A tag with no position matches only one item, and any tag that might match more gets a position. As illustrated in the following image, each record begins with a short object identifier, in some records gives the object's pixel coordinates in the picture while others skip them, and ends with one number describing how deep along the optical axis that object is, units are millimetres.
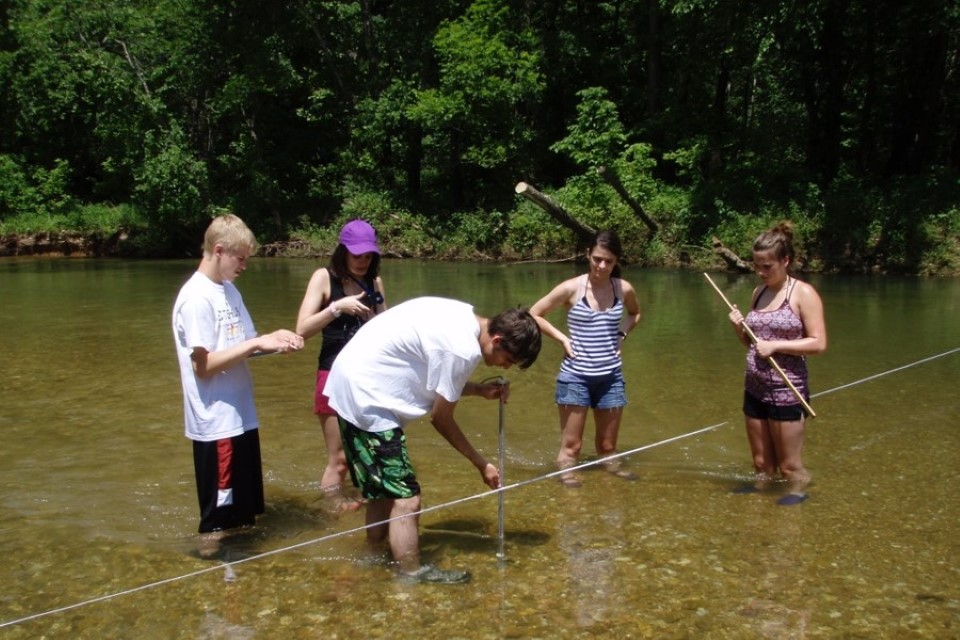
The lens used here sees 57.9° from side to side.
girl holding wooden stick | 5496
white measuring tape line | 4160
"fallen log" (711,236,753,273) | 21125
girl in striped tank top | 6160
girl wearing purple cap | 5324
